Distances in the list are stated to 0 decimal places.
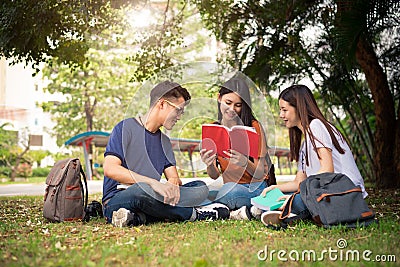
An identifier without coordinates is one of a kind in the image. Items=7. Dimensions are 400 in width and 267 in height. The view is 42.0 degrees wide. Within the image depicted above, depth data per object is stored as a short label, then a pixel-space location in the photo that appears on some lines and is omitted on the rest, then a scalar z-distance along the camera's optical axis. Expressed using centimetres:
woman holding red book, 416
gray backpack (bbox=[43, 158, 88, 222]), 402
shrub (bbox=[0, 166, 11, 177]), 1839
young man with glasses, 362
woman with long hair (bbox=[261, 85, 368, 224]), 350
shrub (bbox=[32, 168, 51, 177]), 2003
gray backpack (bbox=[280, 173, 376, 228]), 319
